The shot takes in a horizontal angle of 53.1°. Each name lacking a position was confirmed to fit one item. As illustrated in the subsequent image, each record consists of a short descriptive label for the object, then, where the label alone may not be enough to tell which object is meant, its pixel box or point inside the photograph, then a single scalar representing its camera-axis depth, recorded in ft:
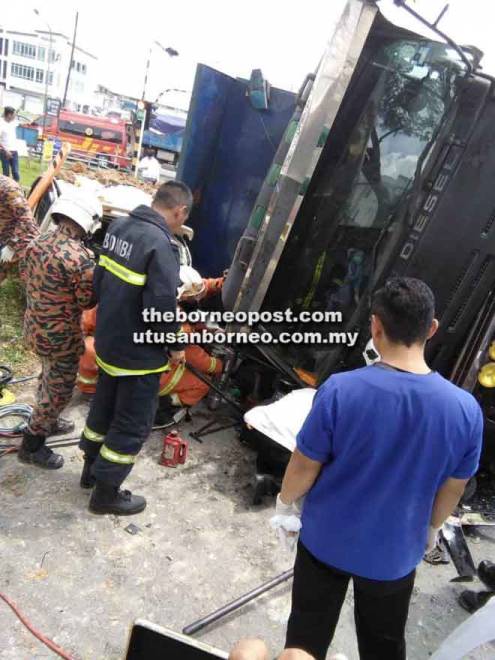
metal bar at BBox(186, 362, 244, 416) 11.70
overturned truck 9.28
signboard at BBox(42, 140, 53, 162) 48.85
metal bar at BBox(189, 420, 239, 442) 11.44
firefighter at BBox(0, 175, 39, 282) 12.76
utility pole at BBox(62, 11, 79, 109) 73.20
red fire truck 59.88
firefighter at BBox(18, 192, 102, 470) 8.49
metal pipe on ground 6.64
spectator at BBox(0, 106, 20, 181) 33.27
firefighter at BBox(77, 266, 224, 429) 11.16
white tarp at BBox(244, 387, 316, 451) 9.28
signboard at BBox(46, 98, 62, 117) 66.33
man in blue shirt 4.33
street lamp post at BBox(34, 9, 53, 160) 62.03
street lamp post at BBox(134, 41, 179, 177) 52.18
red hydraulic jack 10.03
